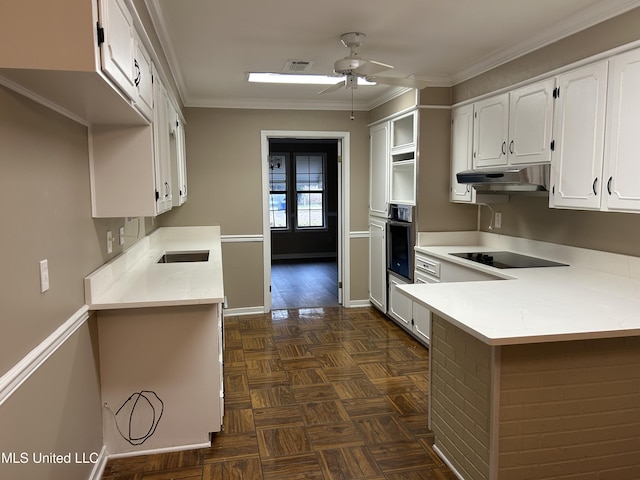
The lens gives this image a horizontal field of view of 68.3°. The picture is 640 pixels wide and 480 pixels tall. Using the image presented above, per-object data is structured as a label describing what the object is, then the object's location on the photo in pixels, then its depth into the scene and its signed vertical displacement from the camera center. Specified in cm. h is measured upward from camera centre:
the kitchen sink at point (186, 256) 425 -56
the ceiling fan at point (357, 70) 294 +78
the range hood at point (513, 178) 305 +10
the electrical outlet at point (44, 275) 164 -28
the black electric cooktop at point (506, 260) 327 -49
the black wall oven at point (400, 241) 444 -46
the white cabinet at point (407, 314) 413 -113
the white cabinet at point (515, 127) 307 +48
